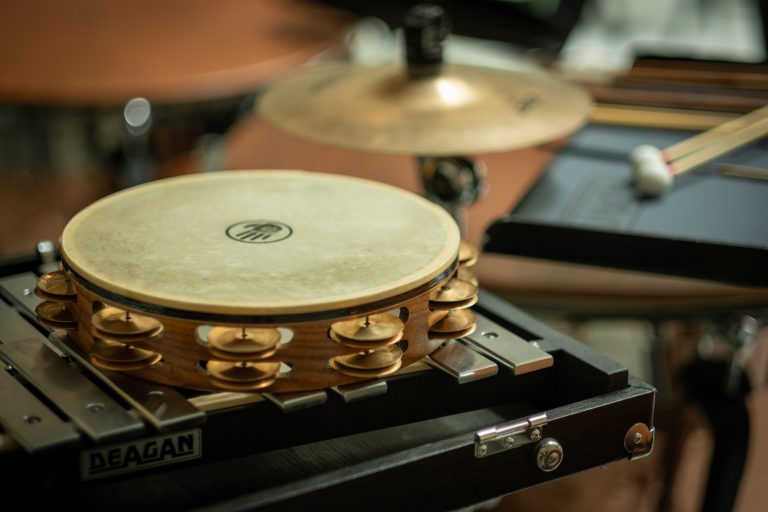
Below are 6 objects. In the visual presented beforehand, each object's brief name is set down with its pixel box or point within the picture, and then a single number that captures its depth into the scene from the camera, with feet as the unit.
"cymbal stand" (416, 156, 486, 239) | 5.52
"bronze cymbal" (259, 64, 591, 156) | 5.30
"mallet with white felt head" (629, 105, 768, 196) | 5.42
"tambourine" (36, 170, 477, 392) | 4.42
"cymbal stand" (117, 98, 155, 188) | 6.58
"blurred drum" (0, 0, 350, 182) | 6.55
